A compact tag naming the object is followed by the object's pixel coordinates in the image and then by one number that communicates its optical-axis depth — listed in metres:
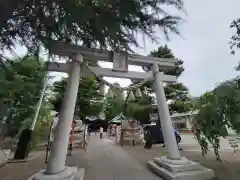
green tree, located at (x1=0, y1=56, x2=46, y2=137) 5.03
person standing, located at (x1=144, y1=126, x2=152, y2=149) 6.05
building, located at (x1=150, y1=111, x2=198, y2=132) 11.97
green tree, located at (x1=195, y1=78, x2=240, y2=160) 2.59
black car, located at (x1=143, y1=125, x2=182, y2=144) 6.11
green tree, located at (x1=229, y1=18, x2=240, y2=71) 3.22
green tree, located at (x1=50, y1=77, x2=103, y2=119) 12.92
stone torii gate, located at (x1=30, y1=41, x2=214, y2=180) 2.54
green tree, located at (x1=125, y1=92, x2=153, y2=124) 10.58
